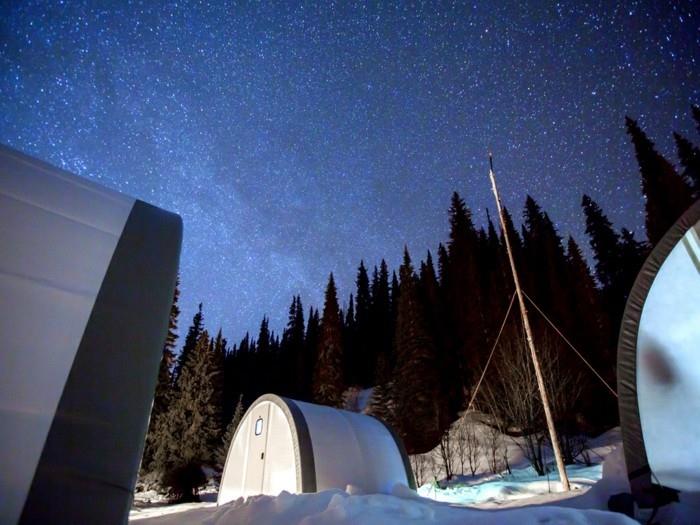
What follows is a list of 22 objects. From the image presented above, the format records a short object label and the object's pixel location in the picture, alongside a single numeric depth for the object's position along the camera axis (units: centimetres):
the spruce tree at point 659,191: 2556
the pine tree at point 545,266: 3081
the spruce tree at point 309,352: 4375
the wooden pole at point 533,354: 818
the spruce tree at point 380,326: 4641
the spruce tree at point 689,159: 2793
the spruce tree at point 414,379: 2469
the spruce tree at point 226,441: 2323
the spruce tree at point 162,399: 1855
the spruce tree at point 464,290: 2970
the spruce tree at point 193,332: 4484
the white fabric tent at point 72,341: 185
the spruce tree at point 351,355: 4726
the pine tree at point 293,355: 4591
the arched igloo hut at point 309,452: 783
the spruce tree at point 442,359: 2712
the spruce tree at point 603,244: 3334
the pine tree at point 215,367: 2052
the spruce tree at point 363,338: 4695
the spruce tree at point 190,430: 1706
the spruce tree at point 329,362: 3275
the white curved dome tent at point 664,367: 331
